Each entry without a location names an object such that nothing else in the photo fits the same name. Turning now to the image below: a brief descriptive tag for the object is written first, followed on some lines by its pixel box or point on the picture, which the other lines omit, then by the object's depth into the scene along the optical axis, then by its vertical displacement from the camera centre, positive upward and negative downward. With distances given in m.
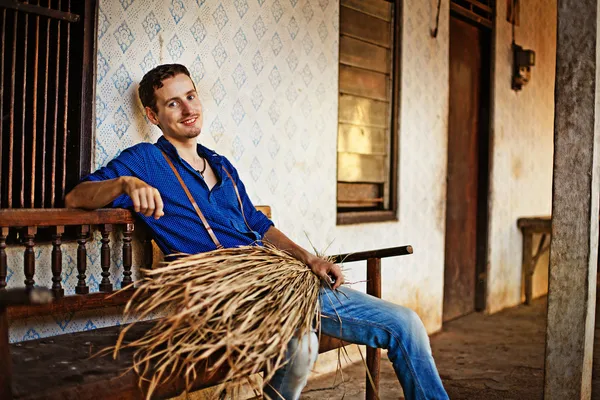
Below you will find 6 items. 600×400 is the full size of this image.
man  2.06 -0.10
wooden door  5.06 +0.26
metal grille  2.15 +0.30
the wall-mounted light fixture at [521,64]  5.62 +1.16
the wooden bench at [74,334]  1.61 -0.42
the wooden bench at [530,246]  5.94 -0.49
